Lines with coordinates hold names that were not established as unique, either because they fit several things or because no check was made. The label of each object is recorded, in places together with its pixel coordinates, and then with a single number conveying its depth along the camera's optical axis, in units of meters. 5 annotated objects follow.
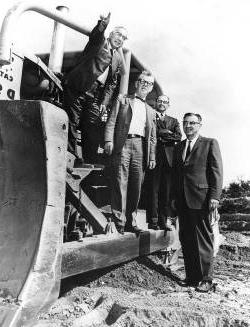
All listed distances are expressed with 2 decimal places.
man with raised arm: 3.87
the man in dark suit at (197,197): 4.32
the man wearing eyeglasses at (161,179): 5.00
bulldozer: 2.15
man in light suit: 4.06
